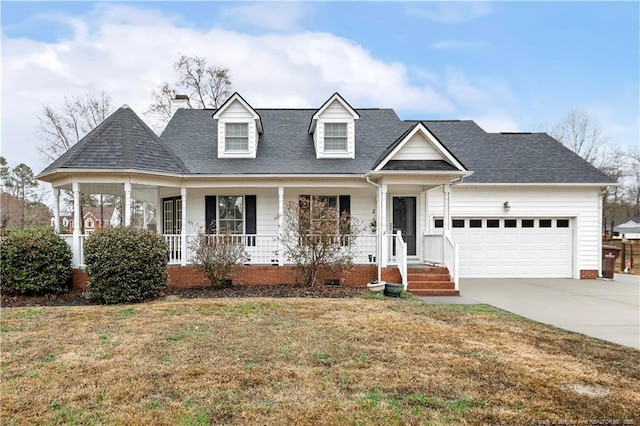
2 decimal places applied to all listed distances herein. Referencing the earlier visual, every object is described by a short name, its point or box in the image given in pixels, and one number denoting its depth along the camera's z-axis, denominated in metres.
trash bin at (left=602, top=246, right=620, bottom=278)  13.52
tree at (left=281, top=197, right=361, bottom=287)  10.65
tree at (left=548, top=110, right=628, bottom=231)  34.00
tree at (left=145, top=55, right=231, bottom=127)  27.56
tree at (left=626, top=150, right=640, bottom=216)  38.29
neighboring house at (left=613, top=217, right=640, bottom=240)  31.83
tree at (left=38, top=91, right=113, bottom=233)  24.69
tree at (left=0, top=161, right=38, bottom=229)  35.75
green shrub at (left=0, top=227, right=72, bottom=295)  9.56
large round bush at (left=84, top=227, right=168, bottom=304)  9.05
